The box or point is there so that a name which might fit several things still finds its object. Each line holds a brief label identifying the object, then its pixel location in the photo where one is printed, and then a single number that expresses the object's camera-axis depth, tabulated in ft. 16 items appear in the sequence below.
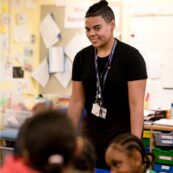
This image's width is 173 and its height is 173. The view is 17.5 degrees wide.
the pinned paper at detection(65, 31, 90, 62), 18.83
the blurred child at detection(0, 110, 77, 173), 3.76
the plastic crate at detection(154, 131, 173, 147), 15.35
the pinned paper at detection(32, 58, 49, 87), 19.60
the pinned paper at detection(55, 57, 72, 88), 19.16
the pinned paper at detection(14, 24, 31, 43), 19.62
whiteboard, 17.25
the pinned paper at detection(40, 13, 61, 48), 19.37
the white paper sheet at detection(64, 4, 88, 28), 18.91
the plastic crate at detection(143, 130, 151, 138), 15.81
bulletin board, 19.22
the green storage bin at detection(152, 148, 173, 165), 15.46
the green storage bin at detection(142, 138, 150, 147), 16.07
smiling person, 8.46
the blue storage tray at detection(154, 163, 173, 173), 15.49
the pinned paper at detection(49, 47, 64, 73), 19.24
